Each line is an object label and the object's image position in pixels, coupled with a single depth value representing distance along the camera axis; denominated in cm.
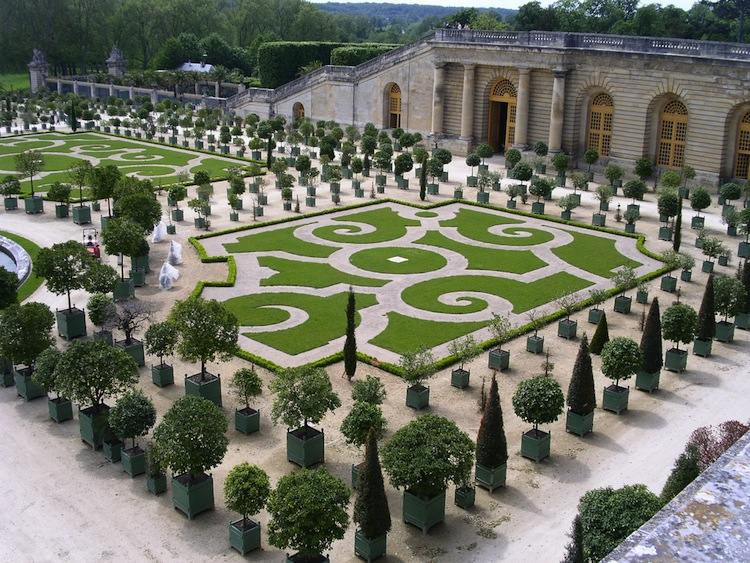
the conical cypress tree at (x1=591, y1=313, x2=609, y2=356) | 3183
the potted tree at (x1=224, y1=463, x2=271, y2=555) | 2022
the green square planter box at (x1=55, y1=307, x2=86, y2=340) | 3303
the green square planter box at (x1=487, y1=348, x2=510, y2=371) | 3059
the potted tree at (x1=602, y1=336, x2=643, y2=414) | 2759
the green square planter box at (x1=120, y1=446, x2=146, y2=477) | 2362
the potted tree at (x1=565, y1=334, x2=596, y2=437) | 2597
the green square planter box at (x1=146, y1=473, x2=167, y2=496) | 2277
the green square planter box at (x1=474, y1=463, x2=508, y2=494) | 2302
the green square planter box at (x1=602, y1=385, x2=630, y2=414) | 2770
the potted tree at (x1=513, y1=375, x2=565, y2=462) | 2470
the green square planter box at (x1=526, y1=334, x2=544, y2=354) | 3209
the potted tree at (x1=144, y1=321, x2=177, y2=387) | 2848
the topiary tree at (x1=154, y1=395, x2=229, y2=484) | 2133
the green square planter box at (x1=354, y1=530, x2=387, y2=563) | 2002
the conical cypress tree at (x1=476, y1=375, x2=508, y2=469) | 2283
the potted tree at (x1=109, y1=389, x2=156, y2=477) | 2372
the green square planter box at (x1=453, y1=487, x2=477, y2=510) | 2239
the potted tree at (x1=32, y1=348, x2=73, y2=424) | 2595
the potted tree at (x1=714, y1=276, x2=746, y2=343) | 3331
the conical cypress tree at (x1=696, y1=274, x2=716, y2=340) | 3188
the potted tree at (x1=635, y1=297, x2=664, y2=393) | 2878
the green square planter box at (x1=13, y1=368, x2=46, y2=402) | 2805
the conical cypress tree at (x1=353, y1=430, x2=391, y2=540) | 1959
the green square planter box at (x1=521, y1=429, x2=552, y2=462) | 2466
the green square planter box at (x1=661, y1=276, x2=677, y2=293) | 3875
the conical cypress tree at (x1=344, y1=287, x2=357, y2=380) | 2892
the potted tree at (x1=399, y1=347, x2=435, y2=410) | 2755
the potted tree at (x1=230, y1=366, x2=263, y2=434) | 2591
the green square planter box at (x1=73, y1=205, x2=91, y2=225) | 4859
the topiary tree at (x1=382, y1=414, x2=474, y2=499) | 2070
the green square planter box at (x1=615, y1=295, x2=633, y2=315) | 3612
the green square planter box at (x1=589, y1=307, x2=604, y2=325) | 3472
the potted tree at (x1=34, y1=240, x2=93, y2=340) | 3256
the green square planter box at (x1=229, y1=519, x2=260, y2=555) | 2027
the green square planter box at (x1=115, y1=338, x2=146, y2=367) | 3058
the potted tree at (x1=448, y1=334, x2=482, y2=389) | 2912
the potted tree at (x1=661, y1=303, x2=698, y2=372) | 3080
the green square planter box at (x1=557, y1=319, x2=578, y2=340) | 3350
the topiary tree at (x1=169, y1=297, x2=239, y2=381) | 2720
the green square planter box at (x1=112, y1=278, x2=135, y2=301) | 3653
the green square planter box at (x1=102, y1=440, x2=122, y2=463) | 2444
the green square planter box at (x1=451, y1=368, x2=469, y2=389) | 2909
